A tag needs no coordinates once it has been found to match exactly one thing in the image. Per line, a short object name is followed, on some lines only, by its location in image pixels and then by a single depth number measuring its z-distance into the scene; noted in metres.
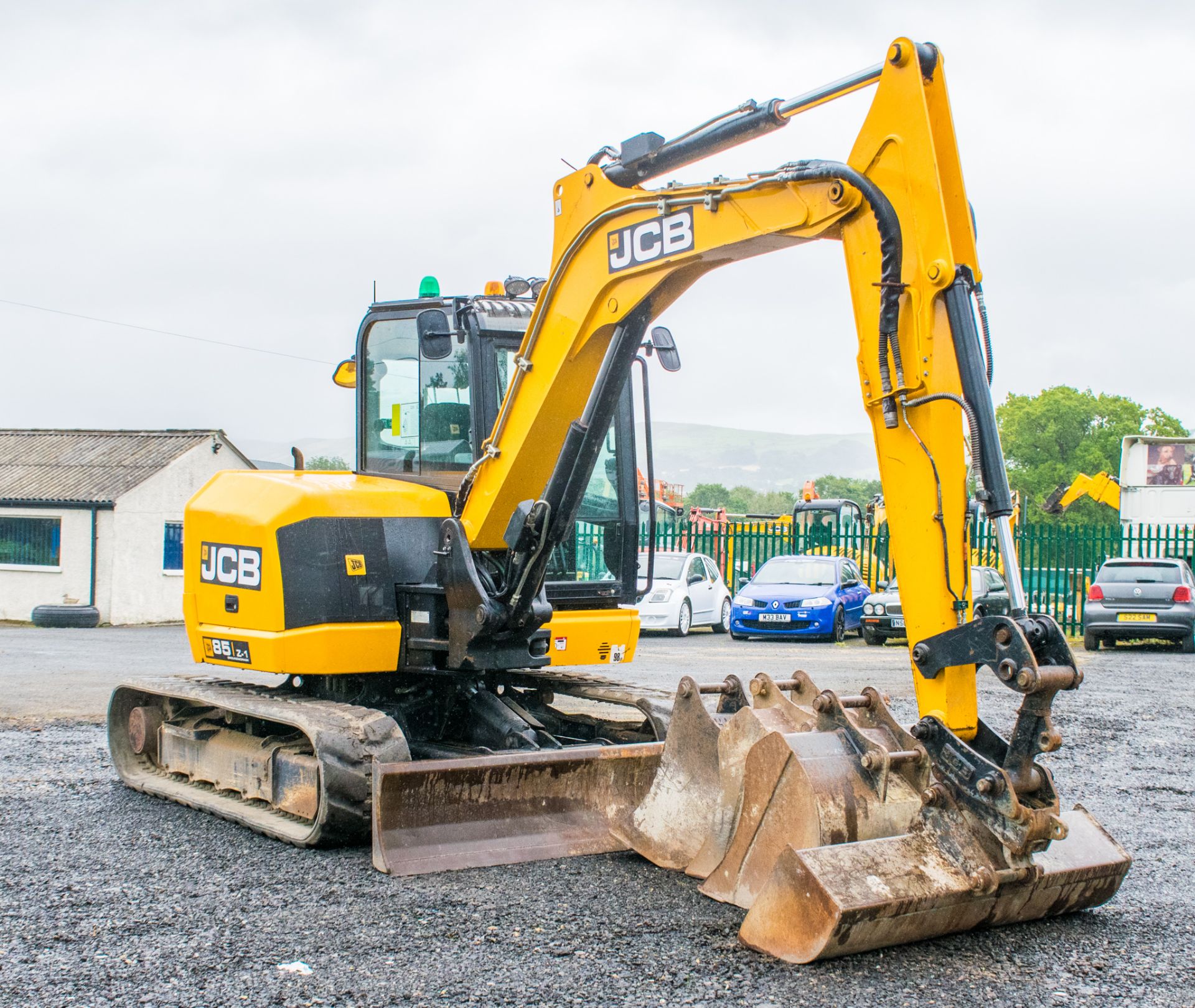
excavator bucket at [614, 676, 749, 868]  5.73
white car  22.52
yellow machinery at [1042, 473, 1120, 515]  37.47
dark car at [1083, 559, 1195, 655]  20.52
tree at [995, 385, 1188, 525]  85.50
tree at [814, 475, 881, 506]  105.69
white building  29.14
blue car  21.47
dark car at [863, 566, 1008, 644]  20.98
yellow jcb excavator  4.60
